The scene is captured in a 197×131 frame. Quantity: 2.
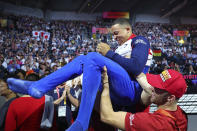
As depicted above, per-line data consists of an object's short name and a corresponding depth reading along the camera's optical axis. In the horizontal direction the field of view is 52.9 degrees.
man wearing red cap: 1.69
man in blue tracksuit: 1.63
